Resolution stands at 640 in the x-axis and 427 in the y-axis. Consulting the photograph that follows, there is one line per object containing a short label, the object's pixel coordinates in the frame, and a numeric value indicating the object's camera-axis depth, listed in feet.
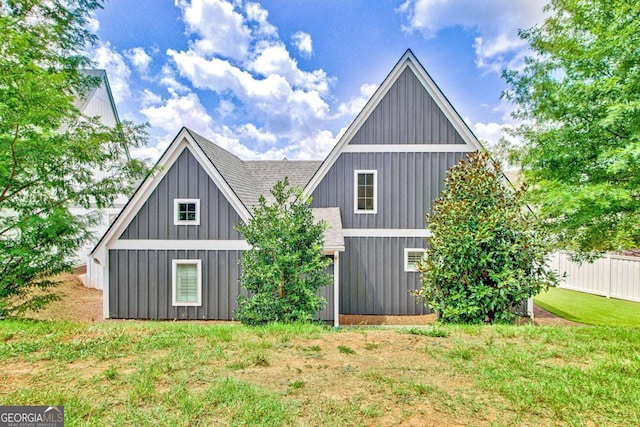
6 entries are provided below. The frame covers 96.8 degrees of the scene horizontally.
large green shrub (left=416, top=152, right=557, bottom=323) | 19.45
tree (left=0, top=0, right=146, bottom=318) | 20.21
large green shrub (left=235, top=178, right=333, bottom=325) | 19.95
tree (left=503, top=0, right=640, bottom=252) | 20.53
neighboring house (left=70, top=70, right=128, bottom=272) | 48.55
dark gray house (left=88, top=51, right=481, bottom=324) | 28.86
